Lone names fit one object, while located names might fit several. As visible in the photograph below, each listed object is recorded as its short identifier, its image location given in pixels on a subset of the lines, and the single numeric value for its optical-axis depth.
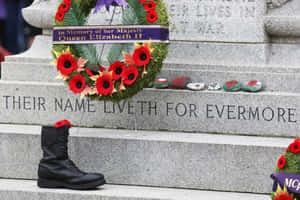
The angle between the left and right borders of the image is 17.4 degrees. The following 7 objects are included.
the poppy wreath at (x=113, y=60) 9.51
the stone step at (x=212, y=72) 10.13
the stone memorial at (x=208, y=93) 9.22
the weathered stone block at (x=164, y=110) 9.62
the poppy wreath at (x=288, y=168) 7.29
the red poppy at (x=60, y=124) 8.80
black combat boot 8.75
